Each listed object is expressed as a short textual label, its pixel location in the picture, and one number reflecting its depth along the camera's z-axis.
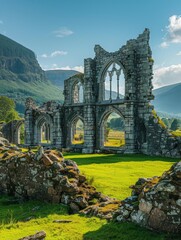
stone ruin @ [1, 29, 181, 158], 35.16
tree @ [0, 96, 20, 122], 86.85
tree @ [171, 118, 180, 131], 121.47
